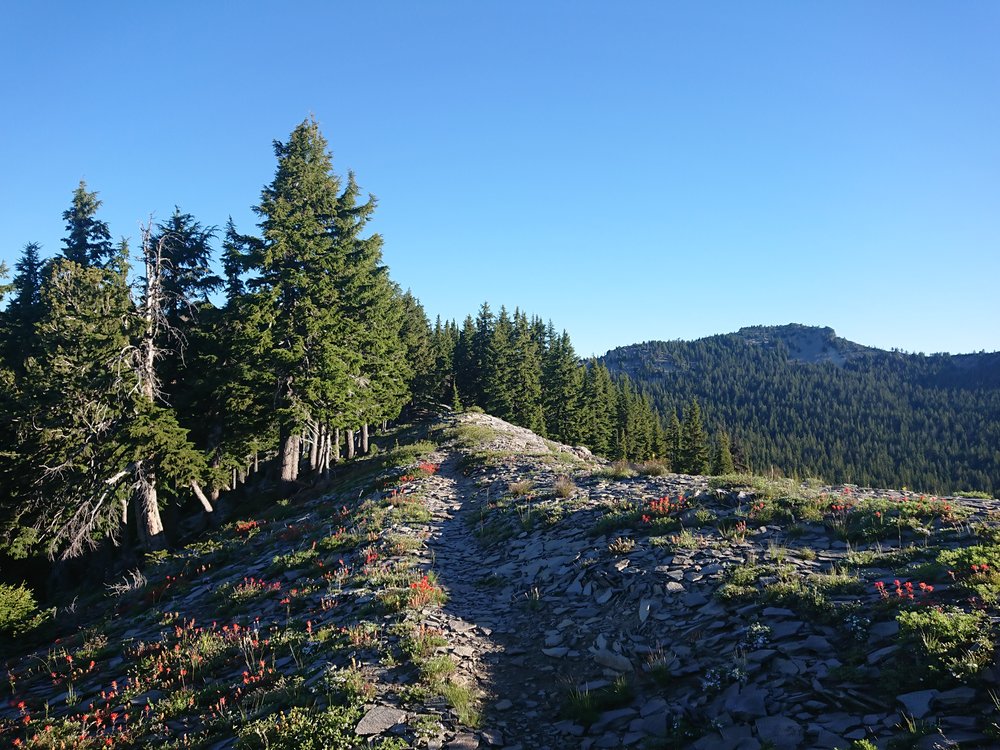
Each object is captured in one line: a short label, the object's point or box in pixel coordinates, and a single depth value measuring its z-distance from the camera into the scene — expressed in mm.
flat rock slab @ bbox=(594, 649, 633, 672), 6559
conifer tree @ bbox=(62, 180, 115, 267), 30516
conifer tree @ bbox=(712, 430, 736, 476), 64969
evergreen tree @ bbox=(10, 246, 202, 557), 19906
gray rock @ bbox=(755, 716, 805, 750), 4484
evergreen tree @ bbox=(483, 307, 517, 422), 55656
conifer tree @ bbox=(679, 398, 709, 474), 63469
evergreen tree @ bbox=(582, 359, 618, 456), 61469
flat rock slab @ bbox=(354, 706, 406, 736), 5570
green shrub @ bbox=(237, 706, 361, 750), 5395
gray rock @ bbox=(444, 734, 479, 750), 5404
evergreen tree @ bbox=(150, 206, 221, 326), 25953
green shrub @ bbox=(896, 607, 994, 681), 4613
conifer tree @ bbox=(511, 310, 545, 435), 55844
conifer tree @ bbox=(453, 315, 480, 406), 61812
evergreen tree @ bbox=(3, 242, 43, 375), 29162
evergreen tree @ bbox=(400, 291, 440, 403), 55531
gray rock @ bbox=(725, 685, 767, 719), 4977
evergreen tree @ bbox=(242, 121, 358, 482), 22438
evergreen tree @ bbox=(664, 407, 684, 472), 68000
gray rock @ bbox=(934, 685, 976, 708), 4305
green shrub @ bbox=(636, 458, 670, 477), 16547
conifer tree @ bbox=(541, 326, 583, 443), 59531
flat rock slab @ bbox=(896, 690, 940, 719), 4355
